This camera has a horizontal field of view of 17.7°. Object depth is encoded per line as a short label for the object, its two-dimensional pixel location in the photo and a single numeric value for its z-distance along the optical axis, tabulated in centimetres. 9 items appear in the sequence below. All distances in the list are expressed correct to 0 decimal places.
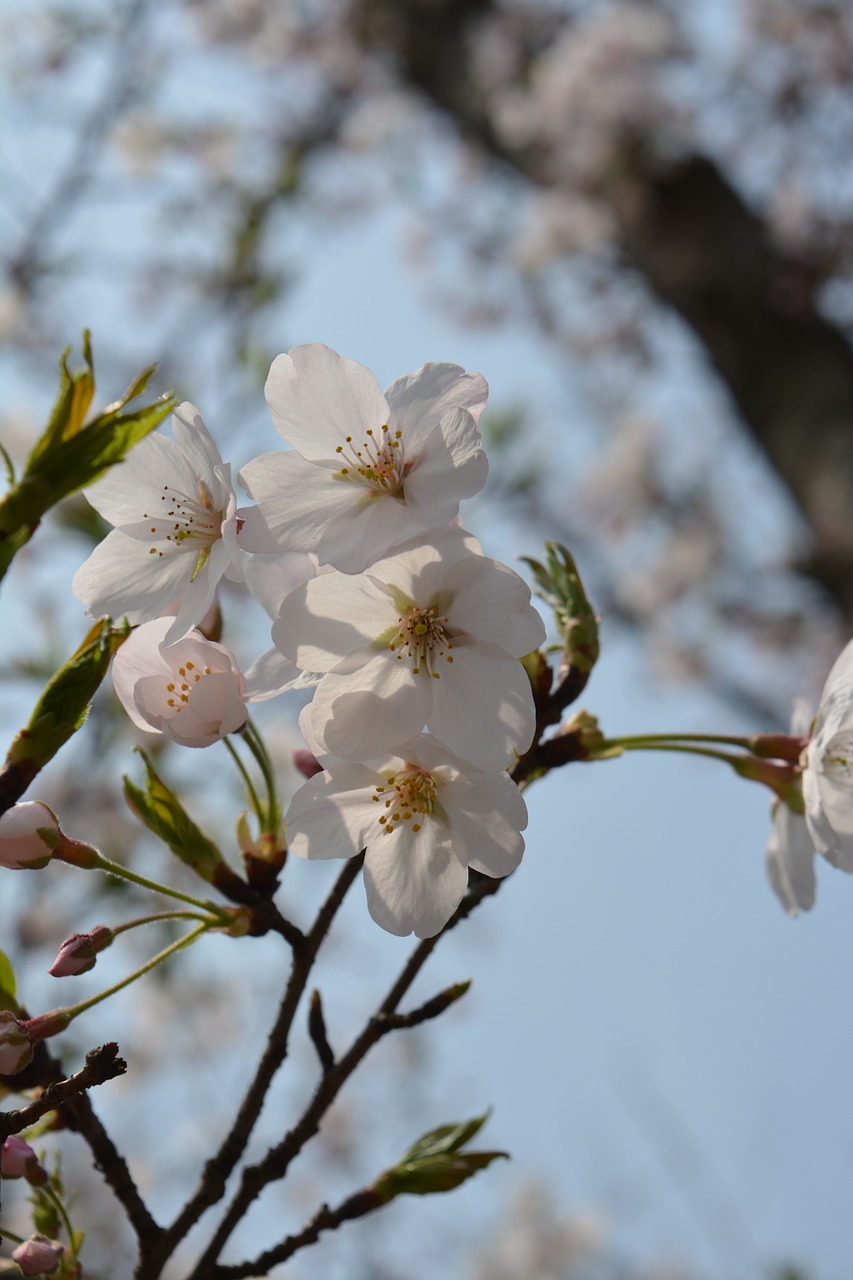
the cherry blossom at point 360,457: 37
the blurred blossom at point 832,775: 40
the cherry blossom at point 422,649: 37
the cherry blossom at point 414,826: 38
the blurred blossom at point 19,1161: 37
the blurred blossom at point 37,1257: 36
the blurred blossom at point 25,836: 37
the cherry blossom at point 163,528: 39
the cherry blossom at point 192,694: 38
